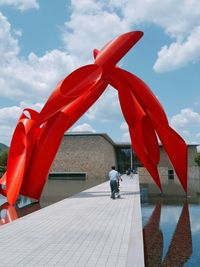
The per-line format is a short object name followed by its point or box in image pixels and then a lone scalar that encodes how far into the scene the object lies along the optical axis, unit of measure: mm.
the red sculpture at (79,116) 12383
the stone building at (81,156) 43625
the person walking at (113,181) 11741
